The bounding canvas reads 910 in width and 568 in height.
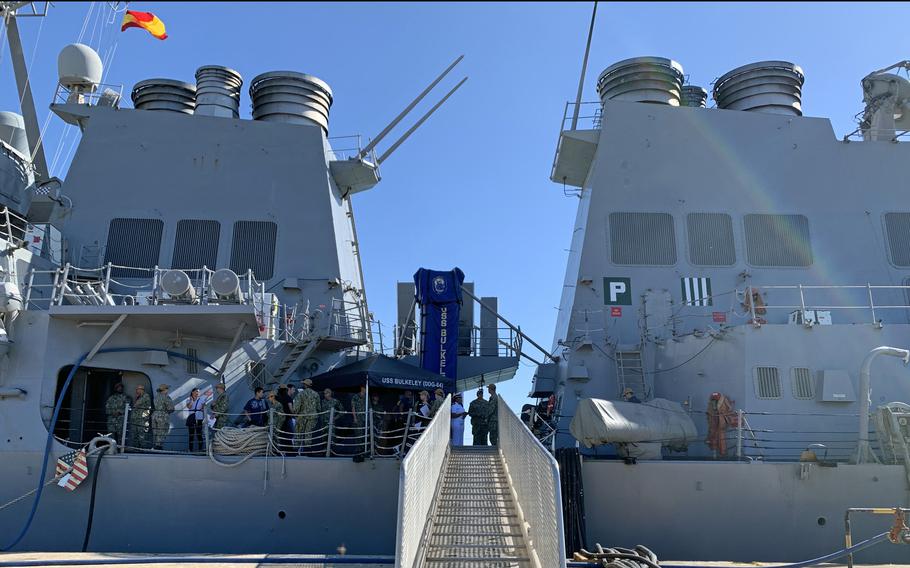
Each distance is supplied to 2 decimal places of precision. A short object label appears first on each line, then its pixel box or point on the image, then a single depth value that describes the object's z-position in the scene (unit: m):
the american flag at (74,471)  9.84
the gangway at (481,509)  5.31
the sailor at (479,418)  13.02
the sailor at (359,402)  11.95
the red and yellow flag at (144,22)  16.83
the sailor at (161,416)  10.71
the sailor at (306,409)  10.68
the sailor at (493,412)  13.05
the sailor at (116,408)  10.90
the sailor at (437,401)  11.34
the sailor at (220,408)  10.77
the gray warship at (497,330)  9.82
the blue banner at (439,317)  14.66
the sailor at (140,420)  10.68
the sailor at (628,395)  11.73
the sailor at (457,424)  12.28
